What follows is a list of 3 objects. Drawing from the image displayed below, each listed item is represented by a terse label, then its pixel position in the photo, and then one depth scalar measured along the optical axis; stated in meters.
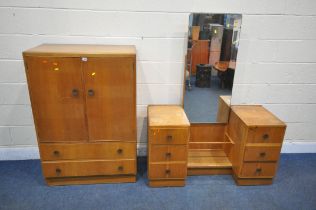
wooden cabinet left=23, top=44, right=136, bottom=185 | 1.96
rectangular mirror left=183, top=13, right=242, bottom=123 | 2.34
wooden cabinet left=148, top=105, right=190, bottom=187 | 2.15
